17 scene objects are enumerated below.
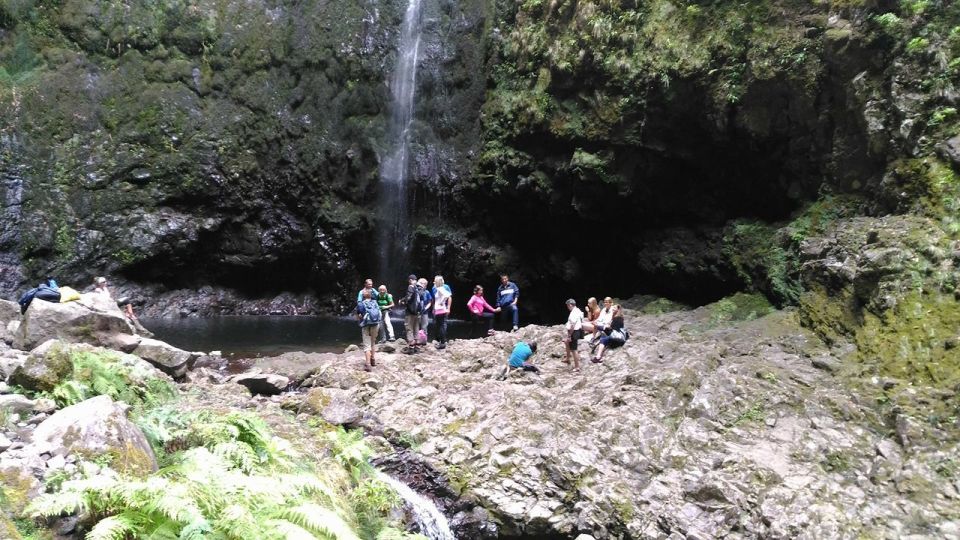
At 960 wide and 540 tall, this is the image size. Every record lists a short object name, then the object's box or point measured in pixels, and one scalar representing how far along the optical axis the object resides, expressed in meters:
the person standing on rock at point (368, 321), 12.27
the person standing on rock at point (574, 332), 12.47
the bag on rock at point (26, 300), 11.05
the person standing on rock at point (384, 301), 14.43
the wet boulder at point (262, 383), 11.38
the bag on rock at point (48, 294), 10.90
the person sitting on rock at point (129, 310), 14.56
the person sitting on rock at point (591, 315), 13.84
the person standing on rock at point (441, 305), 15.09
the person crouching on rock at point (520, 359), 12.50
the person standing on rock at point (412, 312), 14.18
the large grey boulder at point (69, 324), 9.64
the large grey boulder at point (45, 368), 5.95
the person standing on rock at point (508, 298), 16.77
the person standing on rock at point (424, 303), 14.48
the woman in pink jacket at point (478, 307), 15.89
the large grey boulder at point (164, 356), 10.65
